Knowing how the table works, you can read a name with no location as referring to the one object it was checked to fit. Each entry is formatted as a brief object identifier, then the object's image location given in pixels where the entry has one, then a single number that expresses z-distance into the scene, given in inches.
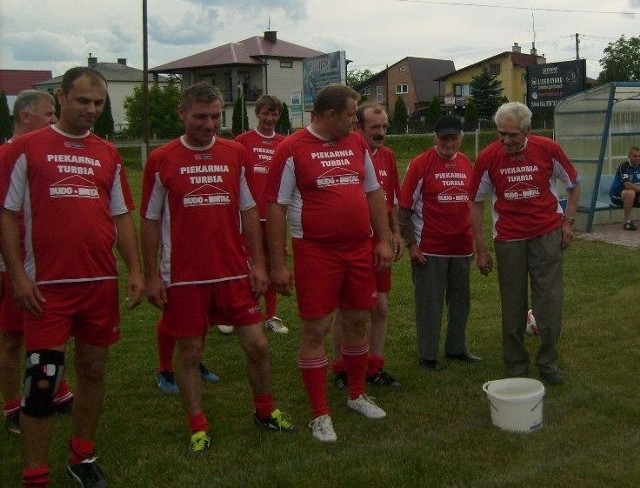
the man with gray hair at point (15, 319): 190.7
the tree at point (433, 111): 2198.6
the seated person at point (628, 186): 568.7
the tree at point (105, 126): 1909.2
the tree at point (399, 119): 2262.6
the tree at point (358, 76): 4283.5
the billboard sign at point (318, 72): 1260.0
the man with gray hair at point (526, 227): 232.8
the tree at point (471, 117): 2001.7
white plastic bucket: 192.5
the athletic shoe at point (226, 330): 302.4
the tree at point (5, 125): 1540.6
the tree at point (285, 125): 1860.2
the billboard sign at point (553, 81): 1189.7
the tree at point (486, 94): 2491.4
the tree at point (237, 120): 1838.1
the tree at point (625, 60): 3312.0
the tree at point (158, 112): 2112.5
